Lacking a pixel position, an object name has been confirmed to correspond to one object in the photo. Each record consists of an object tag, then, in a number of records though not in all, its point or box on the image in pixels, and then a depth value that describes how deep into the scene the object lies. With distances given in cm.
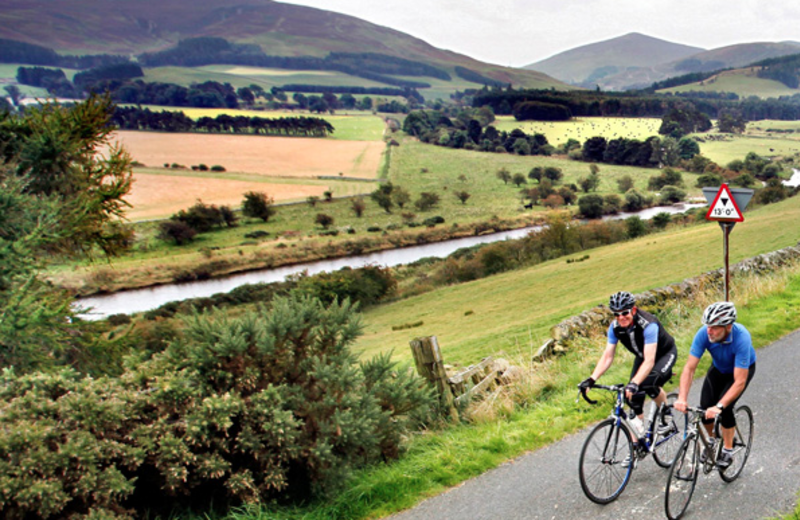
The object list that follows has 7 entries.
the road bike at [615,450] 591
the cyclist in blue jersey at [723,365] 543
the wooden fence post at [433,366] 885
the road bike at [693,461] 556
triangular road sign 1152
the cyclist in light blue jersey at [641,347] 601
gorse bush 534
